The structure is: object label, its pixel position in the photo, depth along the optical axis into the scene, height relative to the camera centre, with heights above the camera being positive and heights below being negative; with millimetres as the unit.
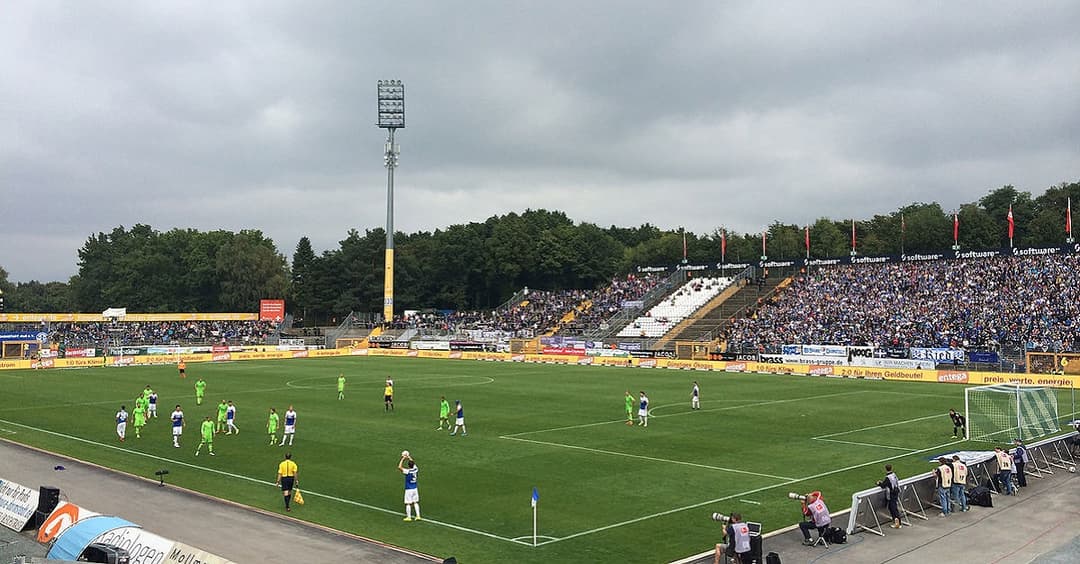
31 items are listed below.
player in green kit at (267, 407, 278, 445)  33250 -3762
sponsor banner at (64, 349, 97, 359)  80375 -2294
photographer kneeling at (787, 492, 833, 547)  19281 -4286
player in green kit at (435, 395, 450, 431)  36625 -3600
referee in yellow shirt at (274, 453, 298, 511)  22672 -3963
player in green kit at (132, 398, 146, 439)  35188 -3608
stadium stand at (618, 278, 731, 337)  93625 +2277
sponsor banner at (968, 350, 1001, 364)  62000 -2210
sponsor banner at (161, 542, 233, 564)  15125 -4097
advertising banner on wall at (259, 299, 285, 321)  117500 +2573
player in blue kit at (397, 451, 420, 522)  21552 -4142
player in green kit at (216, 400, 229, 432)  35244 -3608
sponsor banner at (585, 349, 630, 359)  82731 -2469
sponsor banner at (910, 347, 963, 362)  64125 -2061
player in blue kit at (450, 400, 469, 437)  35188 -3794
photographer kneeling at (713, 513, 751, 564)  16906 -4240
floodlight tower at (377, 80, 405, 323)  108500 +26841
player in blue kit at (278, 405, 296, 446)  32375 -3594
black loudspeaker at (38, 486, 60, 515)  20375 -4092
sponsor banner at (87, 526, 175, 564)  16000 -4126
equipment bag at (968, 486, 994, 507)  23078 -4623
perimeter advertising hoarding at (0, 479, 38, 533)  20641 -4341
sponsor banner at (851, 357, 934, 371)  64875 -2796
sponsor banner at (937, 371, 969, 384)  58938 -3467
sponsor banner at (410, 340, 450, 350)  95938 -1992
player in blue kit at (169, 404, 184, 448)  32375 -3665
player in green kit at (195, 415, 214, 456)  31078 -3774
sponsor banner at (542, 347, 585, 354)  86875 -2351
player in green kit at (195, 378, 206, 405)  46544 -3399
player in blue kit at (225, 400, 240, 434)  35500 -3721
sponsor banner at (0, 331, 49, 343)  85625 -718
